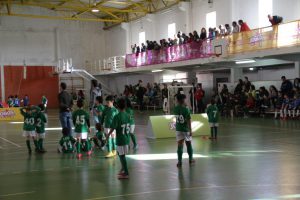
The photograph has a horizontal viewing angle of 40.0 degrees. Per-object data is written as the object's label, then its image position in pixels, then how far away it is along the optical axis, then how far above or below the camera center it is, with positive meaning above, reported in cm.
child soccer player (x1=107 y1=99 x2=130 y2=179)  888 -67
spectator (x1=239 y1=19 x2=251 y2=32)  2356 +392
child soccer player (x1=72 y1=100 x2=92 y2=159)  1205 -69
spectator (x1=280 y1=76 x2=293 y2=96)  2323 +43
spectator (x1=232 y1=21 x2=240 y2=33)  2418 +398
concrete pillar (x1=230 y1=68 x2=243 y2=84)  2950 +155
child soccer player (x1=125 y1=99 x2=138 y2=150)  1323 -72
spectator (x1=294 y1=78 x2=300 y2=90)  2267 +62
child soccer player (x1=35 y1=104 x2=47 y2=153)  1348 -88
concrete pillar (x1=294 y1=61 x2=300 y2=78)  2555 +157
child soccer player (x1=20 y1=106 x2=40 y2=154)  1345 -66
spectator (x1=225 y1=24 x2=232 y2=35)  2480 +397
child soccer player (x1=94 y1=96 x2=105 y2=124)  1324 -28
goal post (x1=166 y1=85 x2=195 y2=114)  2659 +23
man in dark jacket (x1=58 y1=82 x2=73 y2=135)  1345 -33
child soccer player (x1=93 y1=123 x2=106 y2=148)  1394 -136
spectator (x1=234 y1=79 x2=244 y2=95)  2592 +47
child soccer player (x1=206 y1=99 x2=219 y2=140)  1530 -71
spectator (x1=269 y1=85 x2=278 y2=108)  2380 -1
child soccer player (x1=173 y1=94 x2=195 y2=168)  1016 -68
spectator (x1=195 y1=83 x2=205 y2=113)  2828 -19
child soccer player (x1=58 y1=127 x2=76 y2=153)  1331 -141
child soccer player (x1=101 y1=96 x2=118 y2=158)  1177 -63
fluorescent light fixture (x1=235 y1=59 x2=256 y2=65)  2495 +214
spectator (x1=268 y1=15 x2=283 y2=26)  2169 +394
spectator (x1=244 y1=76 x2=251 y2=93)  2548 +61
